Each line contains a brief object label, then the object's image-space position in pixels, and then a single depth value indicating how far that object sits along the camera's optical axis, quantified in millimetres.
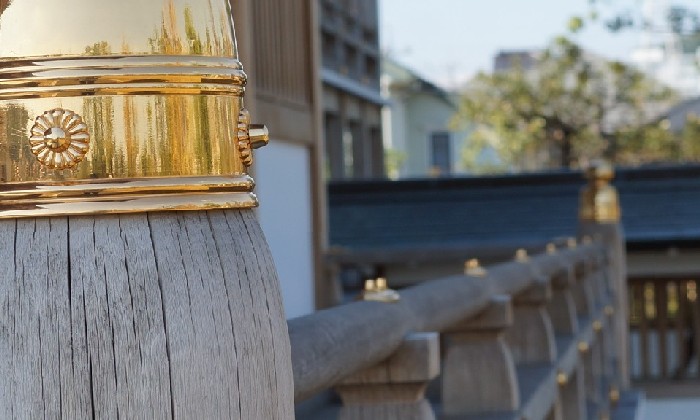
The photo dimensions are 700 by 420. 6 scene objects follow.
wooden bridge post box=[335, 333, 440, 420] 2328
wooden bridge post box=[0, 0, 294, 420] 1038
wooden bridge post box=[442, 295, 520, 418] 3418
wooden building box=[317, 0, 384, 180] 18375
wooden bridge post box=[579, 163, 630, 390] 11562
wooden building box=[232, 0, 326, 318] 6746
